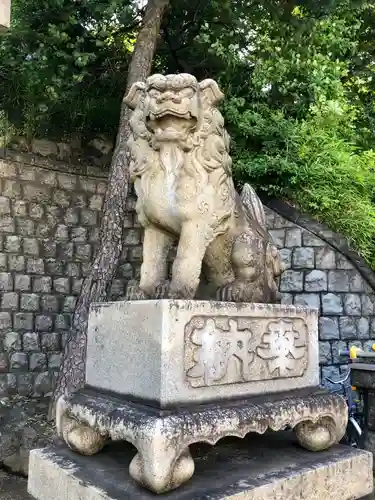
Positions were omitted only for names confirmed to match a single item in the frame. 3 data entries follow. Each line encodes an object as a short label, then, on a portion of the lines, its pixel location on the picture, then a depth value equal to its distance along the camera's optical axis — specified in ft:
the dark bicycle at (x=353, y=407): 11.41
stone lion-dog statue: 6.41
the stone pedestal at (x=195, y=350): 5.56
